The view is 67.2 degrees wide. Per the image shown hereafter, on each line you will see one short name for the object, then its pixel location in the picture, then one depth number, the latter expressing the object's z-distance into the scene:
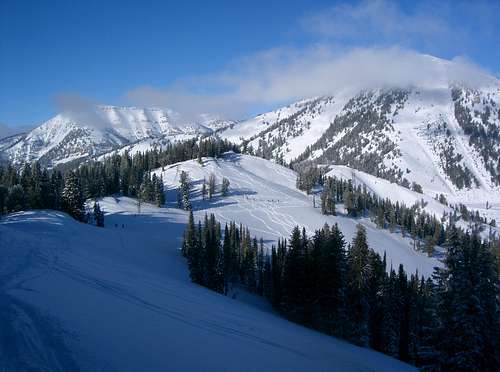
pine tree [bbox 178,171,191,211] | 132.88
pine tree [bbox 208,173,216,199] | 151.50
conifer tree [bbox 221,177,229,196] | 156.25
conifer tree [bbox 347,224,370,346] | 37.81
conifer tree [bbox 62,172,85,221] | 76.62
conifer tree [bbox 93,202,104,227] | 87.93
